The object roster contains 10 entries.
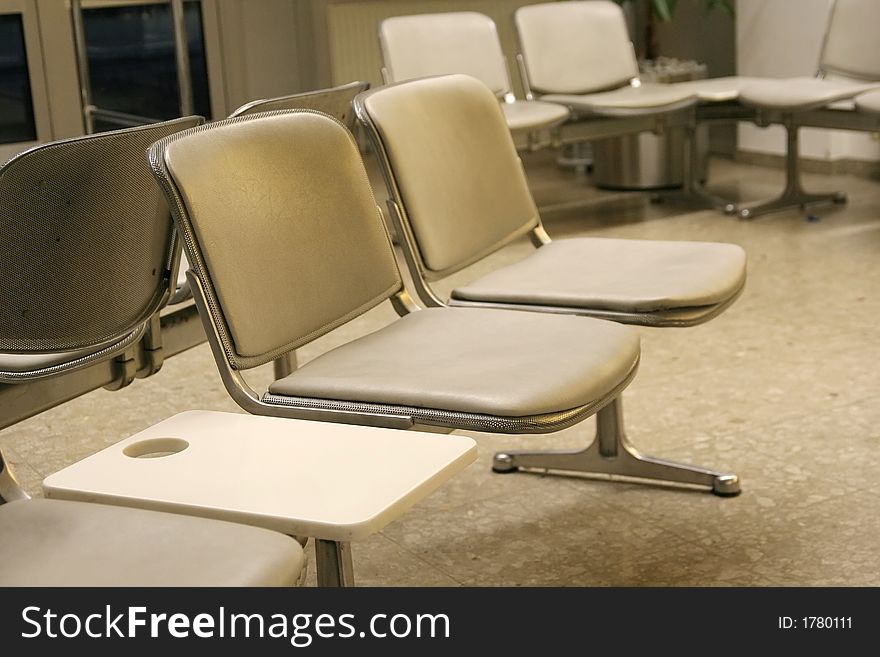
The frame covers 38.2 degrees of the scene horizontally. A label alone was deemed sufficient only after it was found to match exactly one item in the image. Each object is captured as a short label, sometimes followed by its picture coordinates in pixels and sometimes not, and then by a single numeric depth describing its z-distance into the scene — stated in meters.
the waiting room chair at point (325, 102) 2.40
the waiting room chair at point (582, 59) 5.06
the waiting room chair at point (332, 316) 1.75
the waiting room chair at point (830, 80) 5.04
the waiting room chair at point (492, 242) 2.24
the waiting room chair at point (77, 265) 1.37
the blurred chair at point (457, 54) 4.70
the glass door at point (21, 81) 5.66
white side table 1.28
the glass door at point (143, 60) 6.11
